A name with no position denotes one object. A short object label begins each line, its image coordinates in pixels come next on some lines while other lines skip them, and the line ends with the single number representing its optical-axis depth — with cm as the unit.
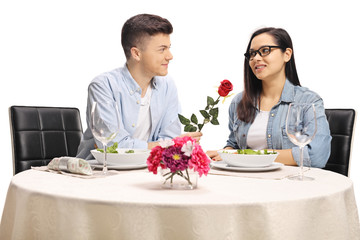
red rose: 205
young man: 283
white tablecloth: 132
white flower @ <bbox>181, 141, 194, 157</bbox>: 144
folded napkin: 180
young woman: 274
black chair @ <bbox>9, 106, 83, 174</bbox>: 290
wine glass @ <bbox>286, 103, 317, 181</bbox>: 177
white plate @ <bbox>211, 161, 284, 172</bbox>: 193
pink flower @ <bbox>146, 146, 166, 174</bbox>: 148
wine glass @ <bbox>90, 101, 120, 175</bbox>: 179
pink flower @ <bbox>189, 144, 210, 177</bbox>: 145
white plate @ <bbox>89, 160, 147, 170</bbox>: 200
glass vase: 153
